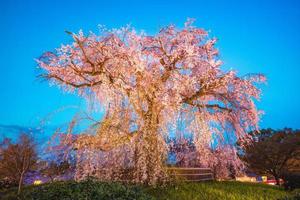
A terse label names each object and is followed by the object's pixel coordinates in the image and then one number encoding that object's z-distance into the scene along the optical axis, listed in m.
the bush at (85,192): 6.26
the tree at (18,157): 16.86
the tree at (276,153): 27.17
